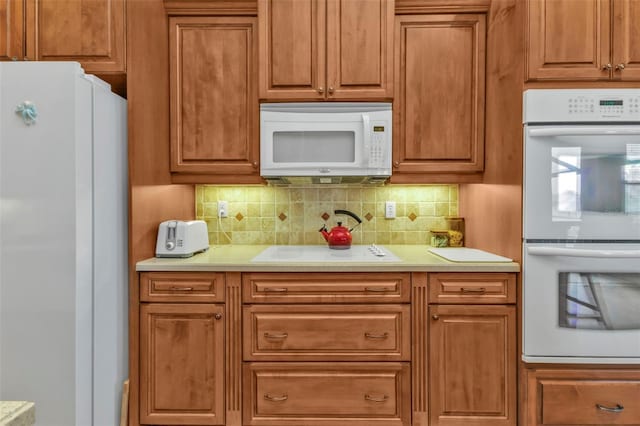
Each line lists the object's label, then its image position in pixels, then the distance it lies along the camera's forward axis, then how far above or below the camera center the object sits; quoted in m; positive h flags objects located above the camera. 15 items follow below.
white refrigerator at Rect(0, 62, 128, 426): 1.43 -0.11
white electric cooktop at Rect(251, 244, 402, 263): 1.80 -0.25
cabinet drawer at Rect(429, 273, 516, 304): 1.70 -0.37
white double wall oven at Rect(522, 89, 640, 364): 1.61 -0.06
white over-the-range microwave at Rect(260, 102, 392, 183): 1.96 +0.38
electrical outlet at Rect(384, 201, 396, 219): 2.37 +0.01
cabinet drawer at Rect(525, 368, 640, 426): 1.63 -0.85
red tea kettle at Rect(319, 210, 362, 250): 2.16 -0.17
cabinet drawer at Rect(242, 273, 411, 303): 1.72 -0.37
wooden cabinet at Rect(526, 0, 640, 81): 1.64 +0.78
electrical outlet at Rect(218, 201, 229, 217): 2.36 +0.00
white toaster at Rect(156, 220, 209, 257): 1.85 -0.15
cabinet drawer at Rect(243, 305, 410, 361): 1.71 -0.59
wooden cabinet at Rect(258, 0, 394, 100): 1.95 +0.88
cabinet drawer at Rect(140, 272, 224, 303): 1.73 -0.37
